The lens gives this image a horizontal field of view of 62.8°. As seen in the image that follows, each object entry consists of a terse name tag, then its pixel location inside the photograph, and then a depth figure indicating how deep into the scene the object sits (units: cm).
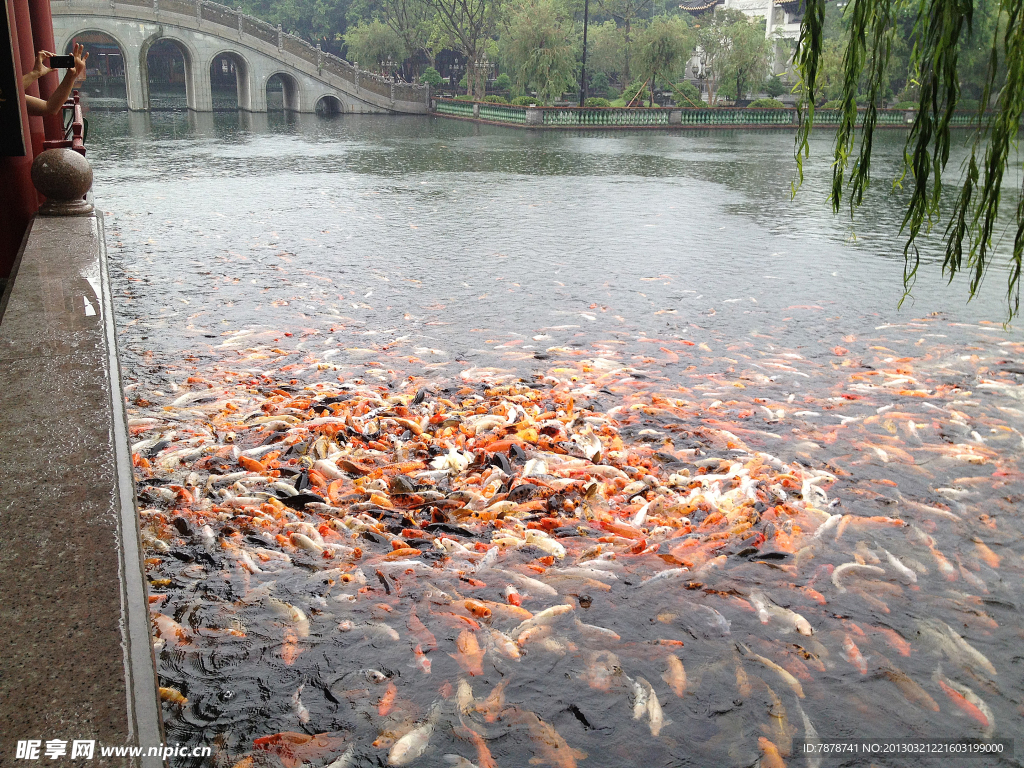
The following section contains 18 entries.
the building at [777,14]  6419
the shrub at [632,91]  4909
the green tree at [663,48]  4453
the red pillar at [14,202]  805
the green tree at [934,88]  321
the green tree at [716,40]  4909
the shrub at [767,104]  4832
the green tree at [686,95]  4872
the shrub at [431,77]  5903
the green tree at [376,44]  6019
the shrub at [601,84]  6048
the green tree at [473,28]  5044
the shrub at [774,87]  5406
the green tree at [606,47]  5912
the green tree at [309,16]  7094
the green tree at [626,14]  5869
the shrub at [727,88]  5050
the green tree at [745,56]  4759
